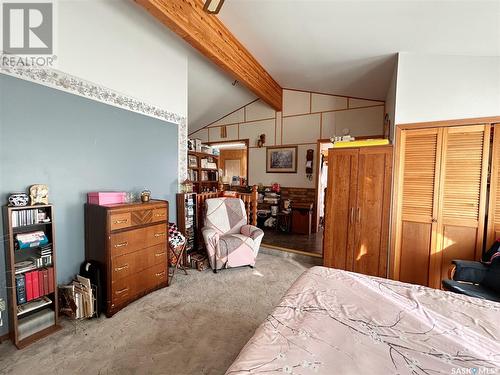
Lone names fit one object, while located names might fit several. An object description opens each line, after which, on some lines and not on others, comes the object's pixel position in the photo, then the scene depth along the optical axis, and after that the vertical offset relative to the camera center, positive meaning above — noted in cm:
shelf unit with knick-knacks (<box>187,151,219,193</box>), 443 +11
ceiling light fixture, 146 +119
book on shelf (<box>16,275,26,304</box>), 168 -93
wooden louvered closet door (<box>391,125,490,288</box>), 229 -22
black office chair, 183 -88
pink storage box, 219 -25
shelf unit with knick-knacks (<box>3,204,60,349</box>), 165 -82
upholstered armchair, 298 -88
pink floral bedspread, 78 -68
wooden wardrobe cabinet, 272 -41
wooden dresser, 204 -76
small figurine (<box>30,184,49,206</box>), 176 -18
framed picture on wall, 516 +44
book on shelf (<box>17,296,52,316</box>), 170 -111
